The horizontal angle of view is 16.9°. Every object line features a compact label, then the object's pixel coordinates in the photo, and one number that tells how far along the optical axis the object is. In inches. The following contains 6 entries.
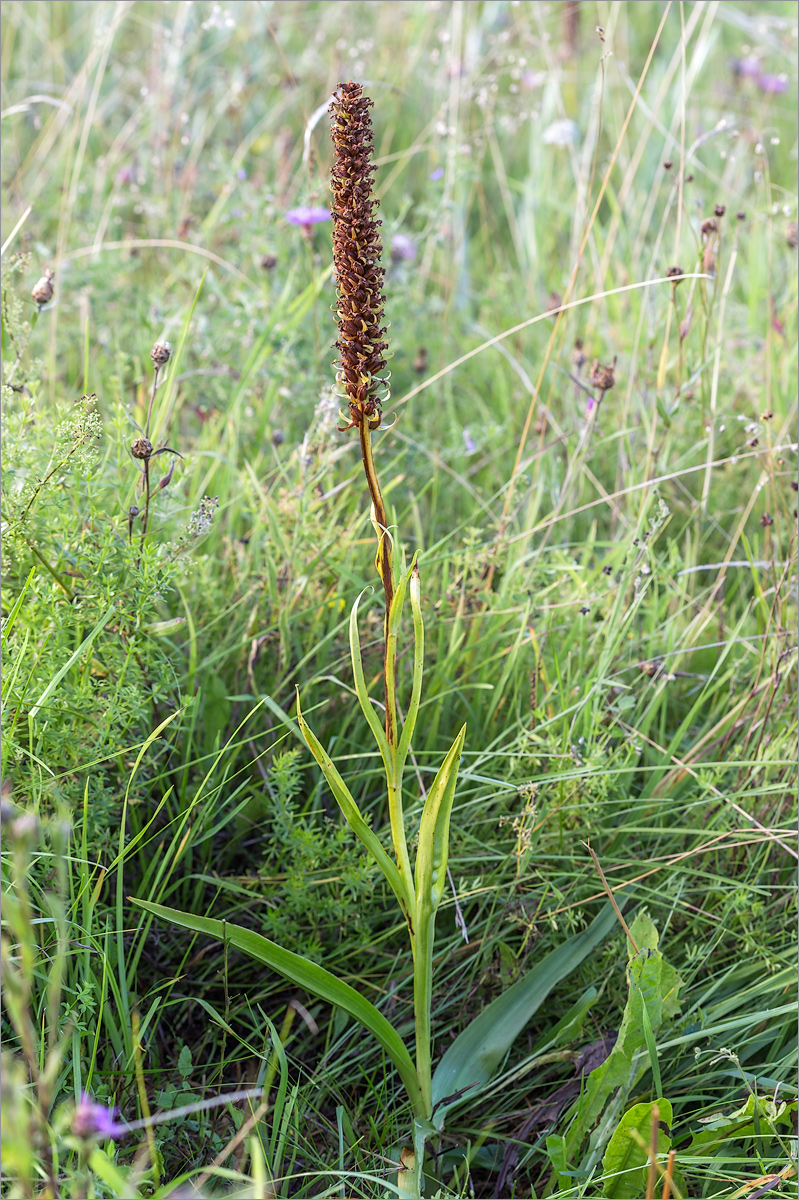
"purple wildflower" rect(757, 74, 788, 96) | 134.9
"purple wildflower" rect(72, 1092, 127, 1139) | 45.3
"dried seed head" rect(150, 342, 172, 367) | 58.2
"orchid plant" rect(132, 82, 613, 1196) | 50.5
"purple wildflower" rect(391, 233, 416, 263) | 84.7
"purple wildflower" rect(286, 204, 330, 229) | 72.1
